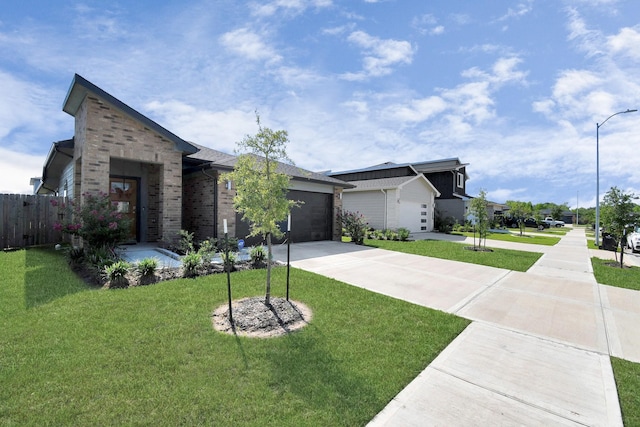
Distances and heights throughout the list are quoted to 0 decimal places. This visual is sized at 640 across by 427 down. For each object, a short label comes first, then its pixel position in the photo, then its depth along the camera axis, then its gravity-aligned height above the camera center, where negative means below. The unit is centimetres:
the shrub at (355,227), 1357 -60
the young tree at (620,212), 999 +19
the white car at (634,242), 1435 -126
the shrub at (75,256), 693 -114
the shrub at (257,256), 762 -116
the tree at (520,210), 2512 +57
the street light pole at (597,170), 1628 +280
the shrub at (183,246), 839 -103
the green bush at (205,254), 696 -104
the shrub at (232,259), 691 -114
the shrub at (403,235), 1621 -114
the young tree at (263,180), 452 +53
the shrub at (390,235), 1659 -120
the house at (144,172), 794 +142
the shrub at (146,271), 579 -121
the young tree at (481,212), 1385 +20
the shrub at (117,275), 542 -122
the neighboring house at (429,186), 2130 +256
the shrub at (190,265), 634 -117
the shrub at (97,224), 702 -31
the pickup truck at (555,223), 4433 -103
